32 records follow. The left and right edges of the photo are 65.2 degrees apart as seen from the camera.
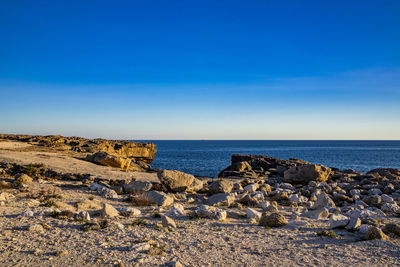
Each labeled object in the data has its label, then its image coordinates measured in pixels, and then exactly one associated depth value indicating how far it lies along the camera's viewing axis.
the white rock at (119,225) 8.65
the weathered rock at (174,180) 15.87
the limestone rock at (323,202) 13.36
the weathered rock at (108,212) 9.94
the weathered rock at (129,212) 10.24
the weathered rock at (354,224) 8.97
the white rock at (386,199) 14.88
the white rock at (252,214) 10.47
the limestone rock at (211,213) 10.28
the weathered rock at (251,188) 17.14
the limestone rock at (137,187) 14.82
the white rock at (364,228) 8.64
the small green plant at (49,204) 11.06
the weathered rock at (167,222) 9.00
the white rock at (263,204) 12.77
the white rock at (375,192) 17.70
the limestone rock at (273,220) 9.52
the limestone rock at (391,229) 8.74
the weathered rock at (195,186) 16.43
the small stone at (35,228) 8.10
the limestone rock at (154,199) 12.23
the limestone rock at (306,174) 23.03
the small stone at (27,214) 9.52
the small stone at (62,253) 6.58
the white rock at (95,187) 15.53
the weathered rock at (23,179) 16.02
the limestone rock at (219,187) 15.95
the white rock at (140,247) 6.99
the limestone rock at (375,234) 8.11
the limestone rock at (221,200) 12.67
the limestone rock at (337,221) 9.22
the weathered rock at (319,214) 11.06
